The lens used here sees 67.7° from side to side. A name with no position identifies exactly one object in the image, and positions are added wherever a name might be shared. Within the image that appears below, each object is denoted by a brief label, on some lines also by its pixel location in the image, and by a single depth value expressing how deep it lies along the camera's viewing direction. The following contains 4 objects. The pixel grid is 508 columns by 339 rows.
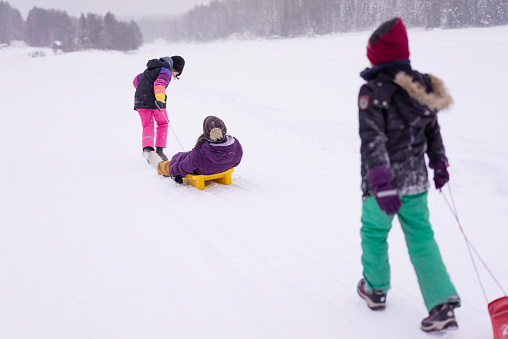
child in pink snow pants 5.73
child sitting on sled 4.33
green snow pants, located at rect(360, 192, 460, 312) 2.08
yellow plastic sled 4.65
